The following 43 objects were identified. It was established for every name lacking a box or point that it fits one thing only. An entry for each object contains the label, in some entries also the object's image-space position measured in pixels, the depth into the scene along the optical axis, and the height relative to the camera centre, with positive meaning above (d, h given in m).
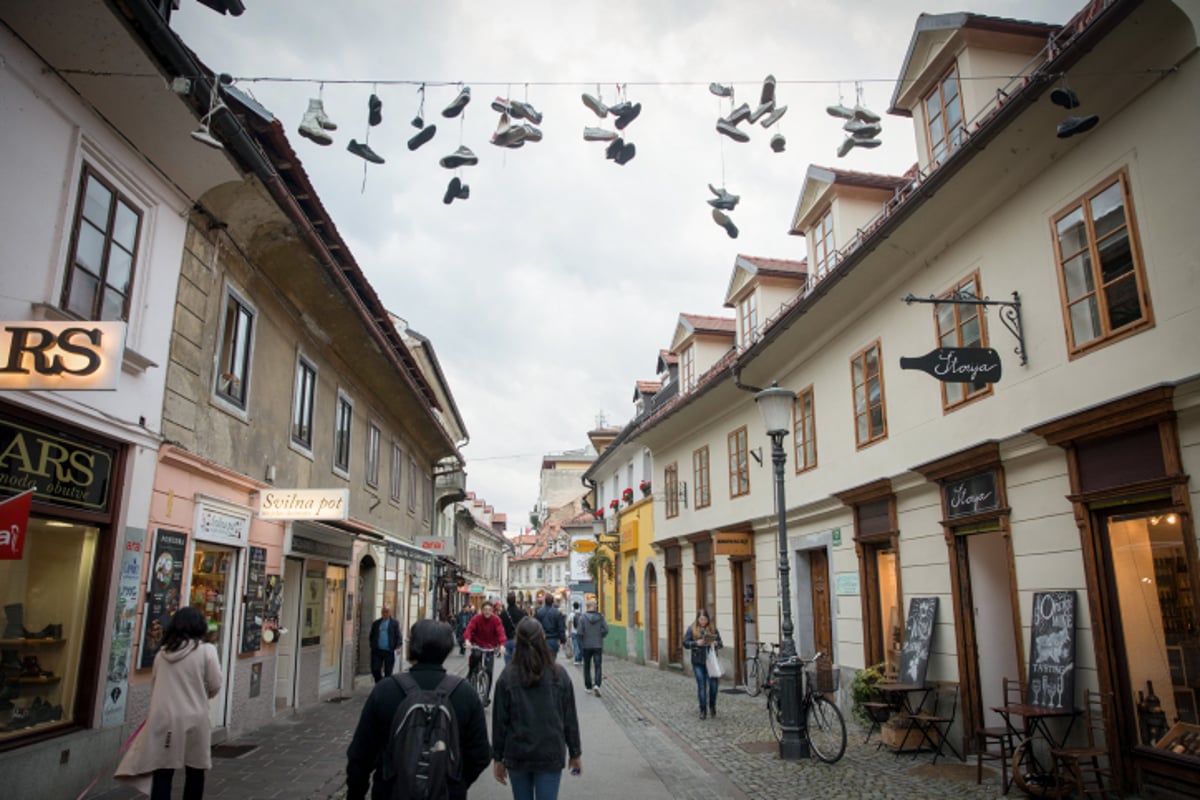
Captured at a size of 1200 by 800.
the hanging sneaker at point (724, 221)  8.41 +3.77
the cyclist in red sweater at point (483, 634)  13.65 -0.55
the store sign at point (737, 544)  16.81 +1.10
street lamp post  9.49 -0.49
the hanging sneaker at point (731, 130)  7.66 +4.27
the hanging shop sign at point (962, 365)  8.36 +2.32
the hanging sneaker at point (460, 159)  7.88 +4.14
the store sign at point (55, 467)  6.22 +1.09
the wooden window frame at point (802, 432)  14.40 +2.92
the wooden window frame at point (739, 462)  17.56 +2.93
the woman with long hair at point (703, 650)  12.58 -0.76
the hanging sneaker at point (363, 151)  7.49 +4.01
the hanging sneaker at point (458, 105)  7.33 +4.35
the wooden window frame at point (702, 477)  20.03 +2.96
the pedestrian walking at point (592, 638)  16.34 -0.74
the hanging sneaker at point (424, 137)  7.49 +4.14
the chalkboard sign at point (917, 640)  10.05 -0.51
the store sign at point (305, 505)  10.55 +1.22
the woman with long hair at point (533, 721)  5.07 -0.75
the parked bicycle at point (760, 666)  15.39 -1.24
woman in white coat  5.63 -0.79
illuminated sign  5.12 +1.53
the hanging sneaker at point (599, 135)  7.89 +4.35
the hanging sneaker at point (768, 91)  7.49 +4.55
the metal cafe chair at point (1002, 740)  7.73 -1.40
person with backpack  3.70 -0.61
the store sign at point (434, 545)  20.44 +1.35
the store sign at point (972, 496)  9.16 +1.15
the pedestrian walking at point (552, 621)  16.28 -0.41
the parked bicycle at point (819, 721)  9.28 -1.45
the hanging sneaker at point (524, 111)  7.54 +4.40
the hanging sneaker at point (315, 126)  7.14 +4.05
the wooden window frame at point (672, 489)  22.48 +2.96
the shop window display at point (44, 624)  6.48 -0.17
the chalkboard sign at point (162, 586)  8.05 +0.16
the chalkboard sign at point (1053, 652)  7.59 -0.51
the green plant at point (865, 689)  10.44 -1.13
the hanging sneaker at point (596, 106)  7.61 +4.47
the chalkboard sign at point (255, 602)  10.79 -0.01
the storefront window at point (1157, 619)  6.63 -0.18
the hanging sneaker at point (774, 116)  7.70 +4.42
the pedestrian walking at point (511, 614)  18.47 -0.33
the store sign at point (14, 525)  4.82 +0.45
